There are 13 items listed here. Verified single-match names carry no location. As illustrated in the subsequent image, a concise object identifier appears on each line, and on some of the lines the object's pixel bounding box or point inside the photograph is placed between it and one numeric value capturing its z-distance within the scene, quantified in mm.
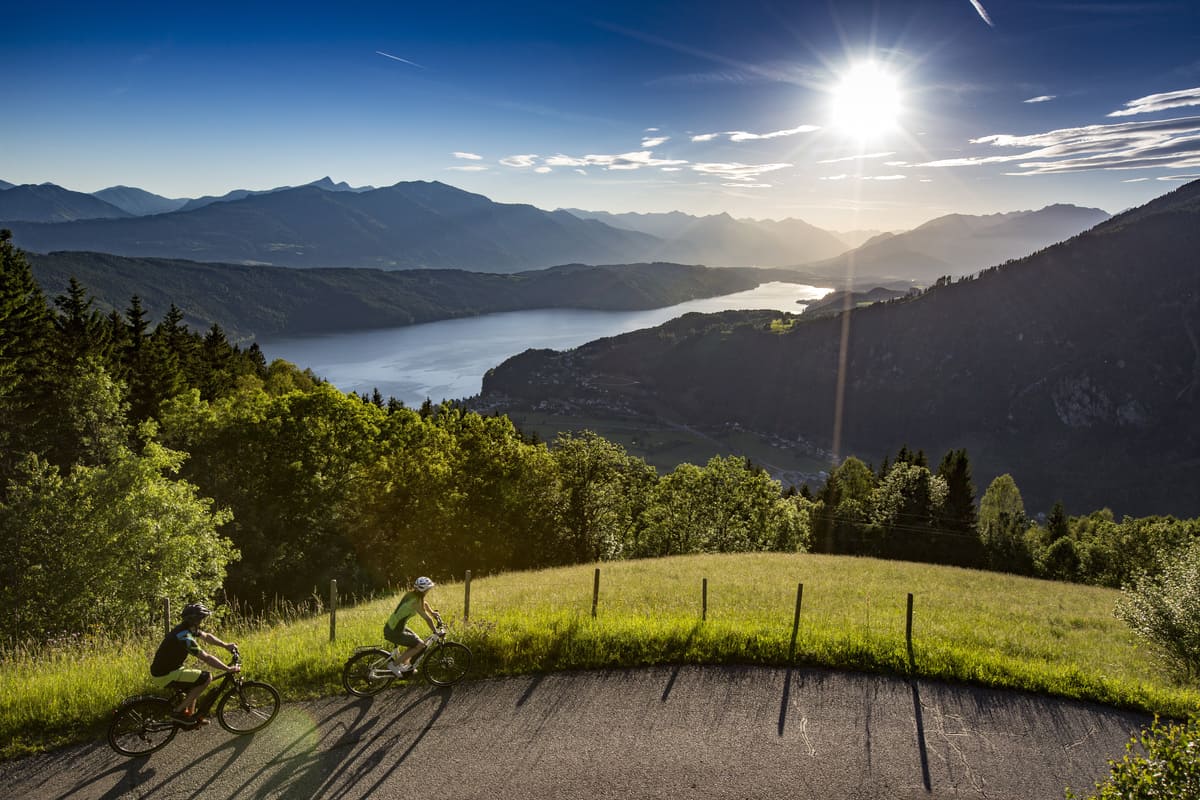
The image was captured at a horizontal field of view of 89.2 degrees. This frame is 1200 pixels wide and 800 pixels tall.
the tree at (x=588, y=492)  45469
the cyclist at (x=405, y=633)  11648
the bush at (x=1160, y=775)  5797
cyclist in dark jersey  9719
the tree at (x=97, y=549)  21344
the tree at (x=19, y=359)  29172
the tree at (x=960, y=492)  75125
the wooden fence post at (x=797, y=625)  13648
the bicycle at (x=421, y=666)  11531
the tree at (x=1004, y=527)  69000
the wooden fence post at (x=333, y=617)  12773
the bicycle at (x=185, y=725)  9664
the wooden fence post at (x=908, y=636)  13755
